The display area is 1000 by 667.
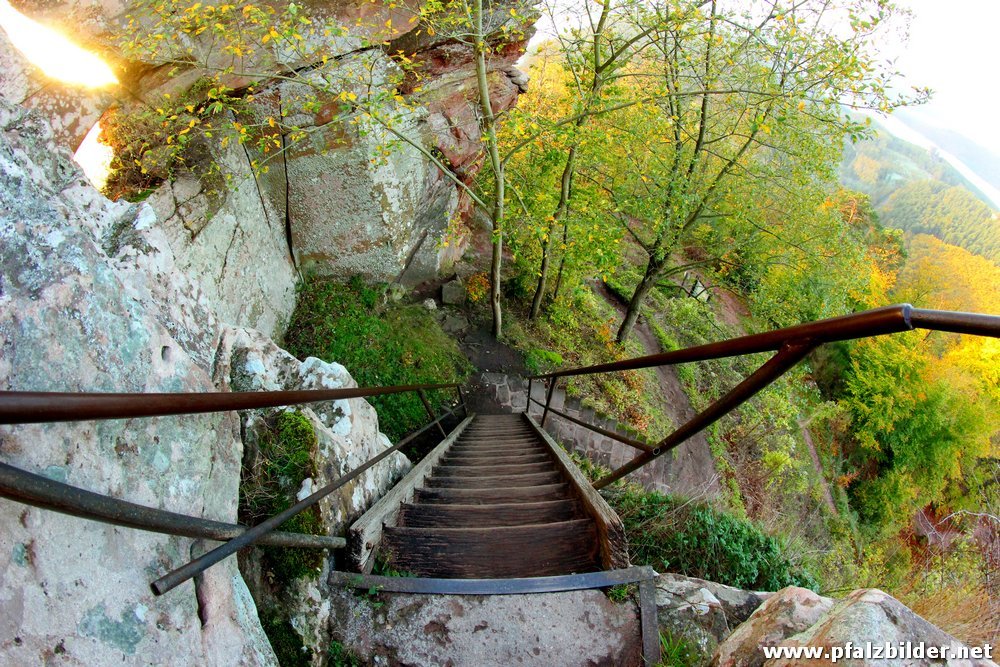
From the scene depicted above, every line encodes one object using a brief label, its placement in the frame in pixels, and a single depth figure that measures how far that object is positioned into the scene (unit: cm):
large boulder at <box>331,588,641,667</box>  224
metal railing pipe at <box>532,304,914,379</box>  121
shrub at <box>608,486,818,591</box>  383
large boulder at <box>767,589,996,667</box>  149
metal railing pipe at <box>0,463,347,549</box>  106
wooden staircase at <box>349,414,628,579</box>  274
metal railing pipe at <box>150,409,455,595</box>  144
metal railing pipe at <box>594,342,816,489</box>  145
